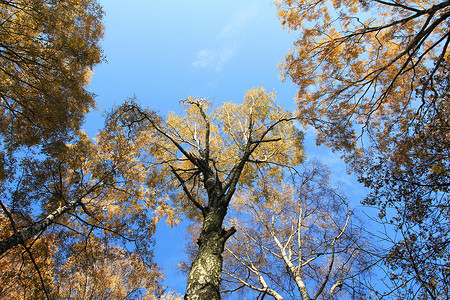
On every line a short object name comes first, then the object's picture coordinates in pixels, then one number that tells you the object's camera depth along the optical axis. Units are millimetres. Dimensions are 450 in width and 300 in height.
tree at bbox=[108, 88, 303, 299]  2742
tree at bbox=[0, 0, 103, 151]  5457
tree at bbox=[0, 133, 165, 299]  5855
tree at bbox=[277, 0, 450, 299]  3168
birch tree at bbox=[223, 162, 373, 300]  6098
